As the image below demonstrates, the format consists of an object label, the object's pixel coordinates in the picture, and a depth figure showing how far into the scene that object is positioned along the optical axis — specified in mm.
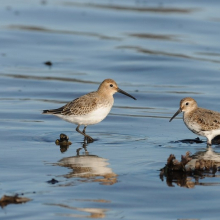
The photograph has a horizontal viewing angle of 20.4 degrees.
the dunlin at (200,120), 11094
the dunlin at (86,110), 11562
